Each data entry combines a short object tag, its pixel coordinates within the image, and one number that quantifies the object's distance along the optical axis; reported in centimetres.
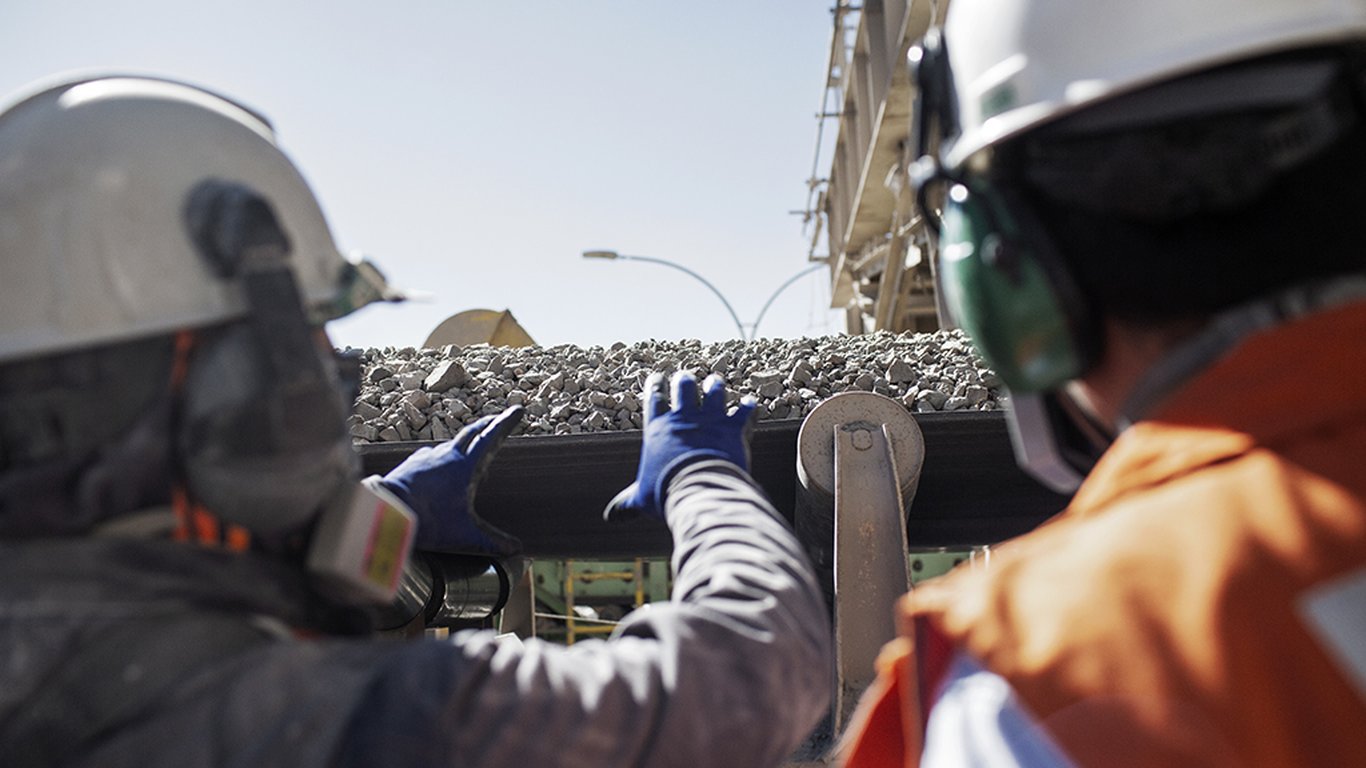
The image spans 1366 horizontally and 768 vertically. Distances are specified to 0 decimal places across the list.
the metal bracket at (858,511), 395
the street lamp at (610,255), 1719
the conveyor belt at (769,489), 500
